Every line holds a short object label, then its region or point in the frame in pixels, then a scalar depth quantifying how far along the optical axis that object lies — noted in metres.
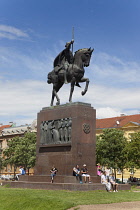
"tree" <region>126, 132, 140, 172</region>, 45.89
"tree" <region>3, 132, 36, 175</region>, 59.50
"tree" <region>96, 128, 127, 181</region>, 52.09
